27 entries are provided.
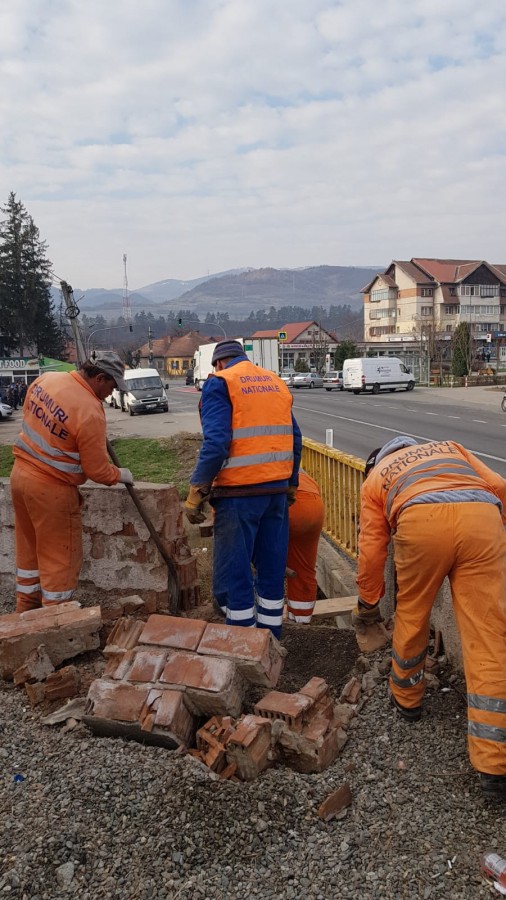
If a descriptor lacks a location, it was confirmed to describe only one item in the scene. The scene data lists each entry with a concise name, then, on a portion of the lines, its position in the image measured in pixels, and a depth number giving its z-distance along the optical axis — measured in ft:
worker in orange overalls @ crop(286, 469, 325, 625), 14.98
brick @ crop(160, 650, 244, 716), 9.52
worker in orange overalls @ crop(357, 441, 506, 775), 8.77
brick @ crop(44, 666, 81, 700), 10.68
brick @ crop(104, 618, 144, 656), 10.73
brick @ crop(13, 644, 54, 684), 11.14
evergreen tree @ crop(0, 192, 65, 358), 194.59
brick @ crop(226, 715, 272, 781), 8.57
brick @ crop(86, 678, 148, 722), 9.50
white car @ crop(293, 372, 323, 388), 163.12
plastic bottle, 7.18
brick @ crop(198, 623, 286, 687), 10.18
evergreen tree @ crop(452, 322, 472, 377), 146.51
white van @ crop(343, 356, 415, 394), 124.88
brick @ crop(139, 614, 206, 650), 10.51
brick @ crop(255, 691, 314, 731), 9.16
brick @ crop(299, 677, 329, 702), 9.71
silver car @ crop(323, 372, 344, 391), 143.84
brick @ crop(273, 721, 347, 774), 8.95
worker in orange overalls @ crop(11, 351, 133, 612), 13.02
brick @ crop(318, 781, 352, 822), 8.10
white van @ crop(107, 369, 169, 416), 98.17
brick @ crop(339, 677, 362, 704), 10.68
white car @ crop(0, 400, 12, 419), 98.63
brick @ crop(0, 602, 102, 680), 11.50
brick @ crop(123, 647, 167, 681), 9.91
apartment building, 250.78
